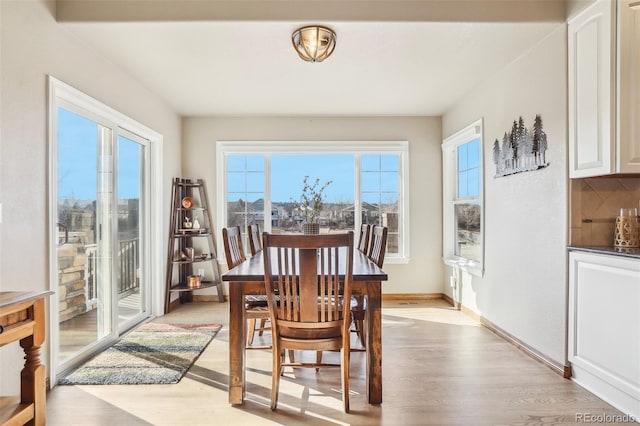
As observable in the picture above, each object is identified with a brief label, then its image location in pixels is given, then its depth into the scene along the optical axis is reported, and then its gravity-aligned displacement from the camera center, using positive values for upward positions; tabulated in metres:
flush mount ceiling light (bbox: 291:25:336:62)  2.62 +1.20
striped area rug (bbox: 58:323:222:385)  2.63 -1.14
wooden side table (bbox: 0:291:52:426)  1.60 -0.66
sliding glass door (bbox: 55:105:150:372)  2.78 -0.17
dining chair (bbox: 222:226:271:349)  2.59 -0.42
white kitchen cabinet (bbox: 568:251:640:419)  2.08 -0.68
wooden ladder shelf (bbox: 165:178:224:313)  4.62 -0.40
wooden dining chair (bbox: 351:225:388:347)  2.62 -0.37
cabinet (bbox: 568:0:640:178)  2.22 +0.76
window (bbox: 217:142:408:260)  5.13 +0.32
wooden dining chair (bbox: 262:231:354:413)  2.05 -0.51
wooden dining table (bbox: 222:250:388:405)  2.28 -0.73
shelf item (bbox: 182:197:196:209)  4.80 +0.13
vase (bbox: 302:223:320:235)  3.35 -0.13
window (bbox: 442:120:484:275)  4.11 +0.16
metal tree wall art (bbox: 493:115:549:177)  2.91 +0.53
